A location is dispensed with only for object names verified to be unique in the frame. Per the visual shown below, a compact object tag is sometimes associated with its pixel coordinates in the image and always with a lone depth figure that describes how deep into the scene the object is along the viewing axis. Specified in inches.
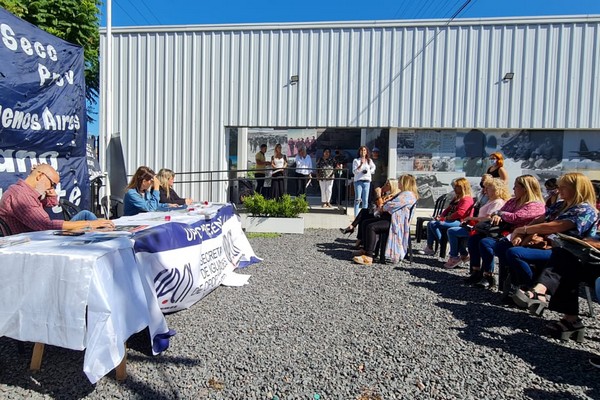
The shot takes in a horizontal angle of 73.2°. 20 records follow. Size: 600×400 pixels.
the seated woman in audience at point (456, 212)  233.8
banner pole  354.3
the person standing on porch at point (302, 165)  416.2
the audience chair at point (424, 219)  285.1
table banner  126.4
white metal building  359.3
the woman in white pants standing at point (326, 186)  413.1
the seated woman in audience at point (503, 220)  167.9
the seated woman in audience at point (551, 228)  134.3
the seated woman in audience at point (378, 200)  240.5
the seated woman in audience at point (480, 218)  202.2
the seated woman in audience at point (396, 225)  227.0
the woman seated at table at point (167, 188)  260.8
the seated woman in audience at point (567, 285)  126.6
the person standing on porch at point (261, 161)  418.0
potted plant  325.7
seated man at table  132.5
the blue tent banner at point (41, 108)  195.2
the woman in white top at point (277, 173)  375.3
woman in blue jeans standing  349.4
